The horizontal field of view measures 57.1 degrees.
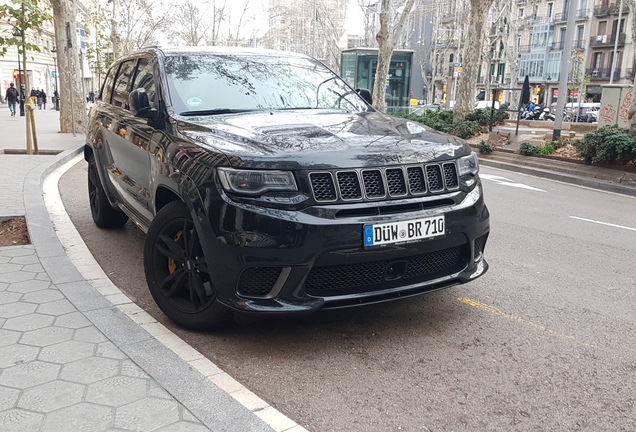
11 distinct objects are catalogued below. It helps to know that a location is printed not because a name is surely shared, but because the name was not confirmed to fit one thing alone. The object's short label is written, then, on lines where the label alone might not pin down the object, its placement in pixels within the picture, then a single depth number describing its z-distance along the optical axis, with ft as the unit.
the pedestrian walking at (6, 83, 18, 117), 98.17
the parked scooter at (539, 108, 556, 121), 132.80
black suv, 10.11
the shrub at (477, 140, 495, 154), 52.31
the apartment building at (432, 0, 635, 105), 183.93
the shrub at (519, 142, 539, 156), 48.51
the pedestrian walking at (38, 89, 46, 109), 140.36
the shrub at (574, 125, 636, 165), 38.63
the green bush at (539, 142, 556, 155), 47.71
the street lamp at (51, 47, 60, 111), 135.03
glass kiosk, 92.32
